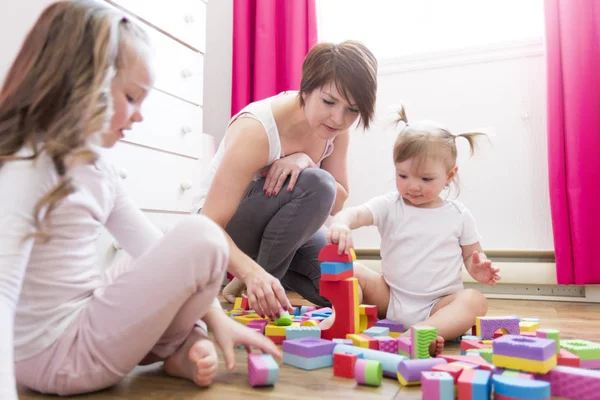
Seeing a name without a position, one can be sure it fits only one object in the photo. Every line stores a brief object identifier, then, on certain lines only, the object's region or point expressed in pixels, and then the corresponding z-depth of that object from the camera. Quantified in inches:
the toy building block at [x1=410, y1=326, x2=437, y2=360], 37.4
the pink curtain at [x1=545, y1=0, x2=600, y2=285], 75.7
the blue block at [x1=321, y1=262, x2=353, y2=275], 43.8
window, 87.9
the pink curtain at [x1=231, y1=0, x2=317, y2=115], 93.6
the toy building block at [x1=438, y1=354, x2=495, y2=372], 32.9
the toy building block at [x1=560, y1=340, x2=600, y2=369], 37.3
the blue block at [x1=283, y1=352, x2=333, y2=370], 36.8
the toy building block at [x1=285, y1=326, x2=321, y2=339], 43.8
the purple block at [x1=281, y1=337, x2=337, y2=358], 36.9
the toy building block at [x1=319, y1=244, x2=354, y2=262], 44.8
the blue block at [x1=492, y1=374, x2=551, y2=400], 26.7
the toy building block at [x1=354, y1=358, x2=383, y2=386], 32.5
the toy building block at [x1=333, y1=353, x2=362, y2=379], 34.5
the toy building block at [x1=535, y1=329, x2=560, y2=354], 36.7
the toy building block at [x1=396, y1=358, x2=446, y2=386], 32.4
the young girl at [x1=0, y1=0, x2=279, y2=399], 28.0
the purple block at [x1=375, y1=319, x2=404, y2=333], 48.7
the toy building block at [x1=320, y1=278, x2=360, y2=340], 44.1
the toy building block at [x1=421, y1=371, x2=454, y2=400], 28.5
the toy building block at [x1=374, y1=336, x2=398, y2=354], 39.8
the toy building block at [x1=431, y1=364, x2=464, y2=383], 31.0
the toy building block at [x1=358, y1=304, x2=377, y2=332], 48.9
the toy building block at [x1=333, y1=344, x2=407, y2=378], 34.5
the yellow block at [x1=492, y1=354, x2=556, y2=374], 30.1
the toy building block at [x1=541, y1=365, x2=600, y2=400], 30.1
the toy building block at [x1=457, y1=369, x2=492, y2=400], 27.8
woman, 50.1
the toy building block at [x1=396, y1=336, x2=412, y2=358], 38.1
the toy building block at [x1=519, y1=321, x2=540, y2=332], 45.0
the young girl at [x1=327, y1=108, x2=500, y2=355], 51.3
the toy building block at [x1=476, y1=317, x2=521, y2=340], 44.6
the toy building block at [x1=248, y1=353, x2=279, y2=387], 31.7
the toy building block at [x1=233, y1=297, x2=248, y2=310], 60.2
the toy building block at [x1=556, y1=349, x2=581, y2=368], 34.9
